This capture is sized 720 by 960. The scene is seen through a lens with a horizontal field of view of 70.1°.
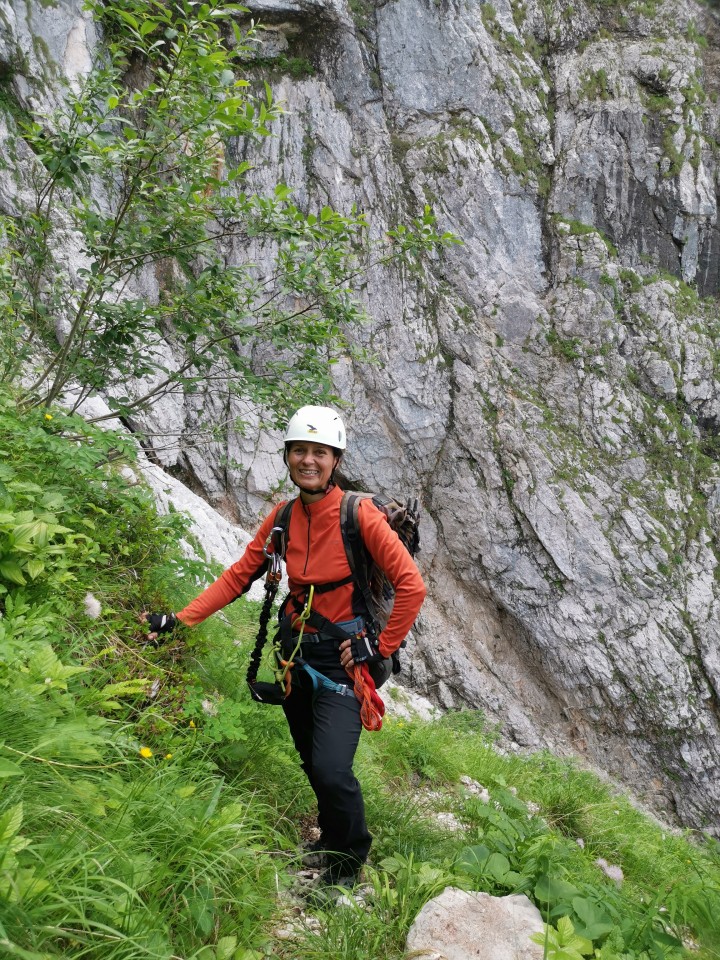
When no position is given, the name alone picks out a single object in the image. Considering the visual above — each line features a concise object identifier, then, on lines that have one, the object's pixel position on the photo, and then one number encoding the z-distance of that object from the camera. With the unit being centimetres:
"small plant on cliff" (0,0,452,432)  321
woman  270
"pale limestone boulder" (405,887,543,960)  219
